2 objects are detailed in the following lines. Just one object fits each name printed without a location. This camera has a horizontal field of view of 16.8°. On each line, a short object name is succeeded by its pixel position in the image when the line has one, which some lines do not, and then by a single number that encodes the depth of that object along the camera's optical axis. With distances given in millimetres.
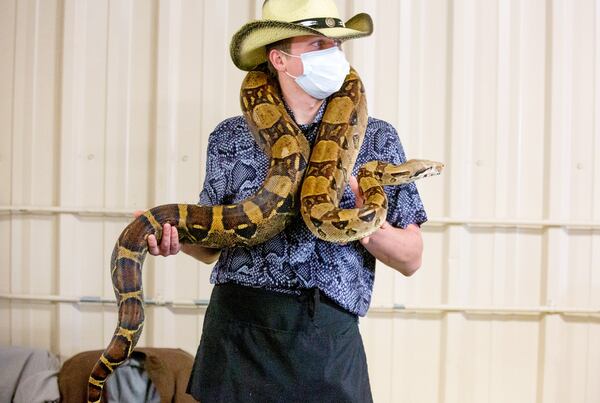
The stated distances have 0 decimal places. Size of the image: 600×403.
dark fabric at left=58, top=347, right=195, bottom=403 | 5810
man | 4735
